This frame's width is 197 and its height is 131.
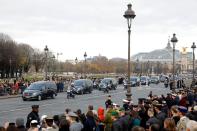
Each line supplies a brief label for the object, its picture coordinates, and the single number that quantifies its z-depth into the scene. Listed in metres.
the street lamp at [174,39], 25.22
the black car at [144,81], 59.15
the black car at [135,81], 54.57
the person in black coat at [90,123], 8.85
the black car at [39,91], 29.18
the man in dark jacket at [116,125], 7.98
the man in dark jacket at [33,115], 9.86
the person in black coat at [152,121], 8.01
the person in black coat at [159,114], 8.78
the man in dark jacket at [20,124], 7.88
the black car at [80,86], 37.03
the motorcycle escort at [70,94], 31.79
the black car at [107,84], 42.67
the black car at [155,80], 65.72
